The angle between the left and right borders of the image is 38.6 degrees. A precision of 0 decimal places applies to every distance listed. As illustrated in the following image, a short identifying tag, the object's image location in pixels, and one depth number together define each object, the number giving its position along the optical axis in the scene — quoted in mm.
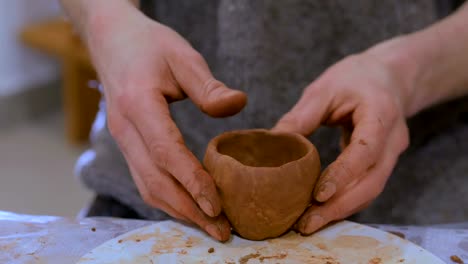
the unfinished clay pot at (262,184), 596
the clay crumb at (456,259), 630
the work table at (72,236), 630
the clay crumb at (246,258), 604
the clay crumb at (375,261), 603
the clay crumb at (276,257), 609
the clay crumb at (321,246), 623
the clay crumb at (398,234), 684
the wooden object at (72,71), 2057
